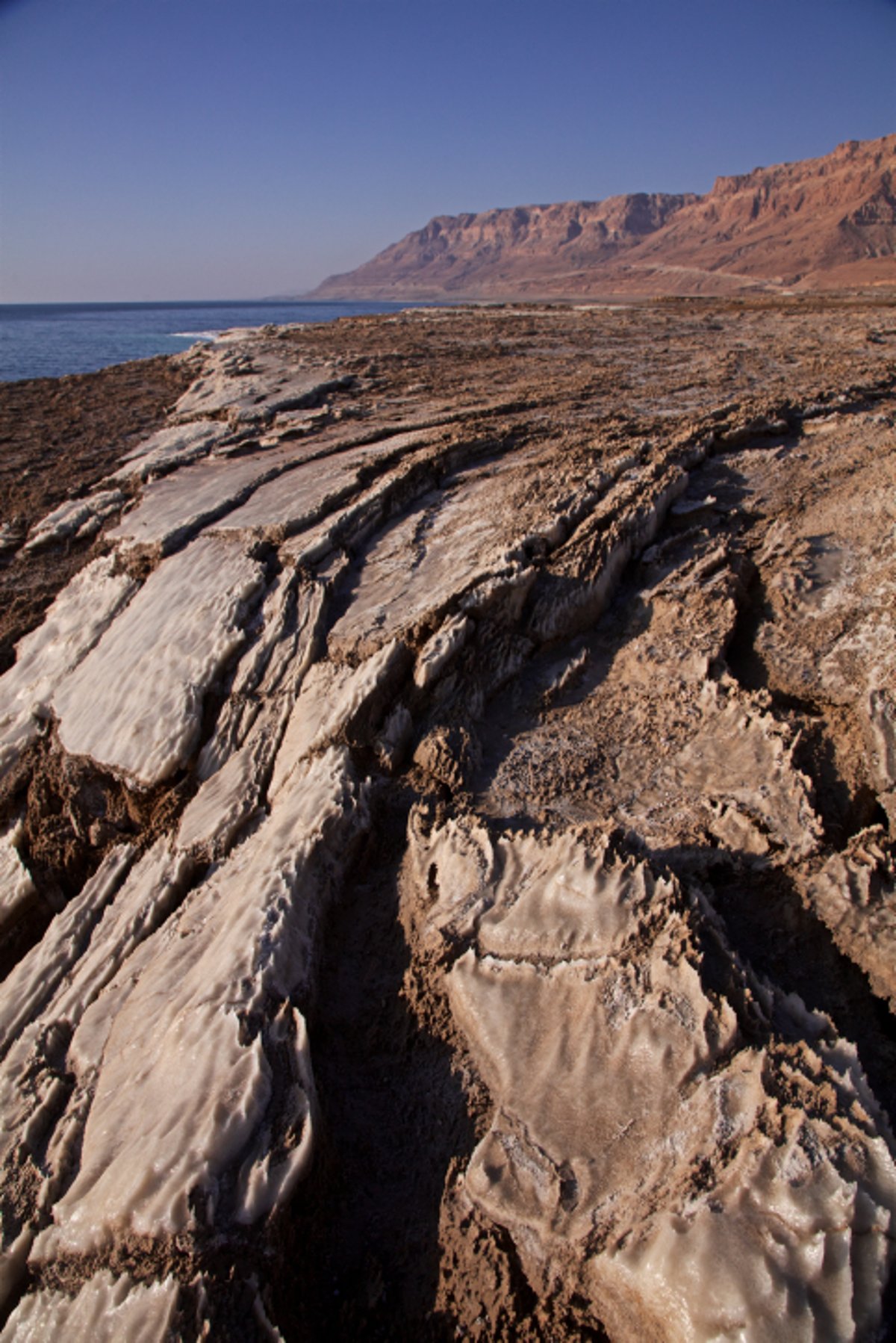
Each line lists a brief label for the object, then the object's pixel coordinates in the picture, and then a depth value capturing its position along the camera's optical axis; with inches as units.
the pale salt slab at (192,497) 225.1
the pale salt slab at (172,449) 292.8
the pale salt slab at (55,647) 167.9
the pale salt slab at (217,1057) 75.7
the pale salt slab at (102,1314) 67.1
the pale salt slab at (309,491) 215.6
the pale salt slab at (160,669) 151.0
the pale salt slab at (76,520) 254.1
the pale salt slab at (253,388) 362.0
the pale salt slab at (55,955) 114.3
